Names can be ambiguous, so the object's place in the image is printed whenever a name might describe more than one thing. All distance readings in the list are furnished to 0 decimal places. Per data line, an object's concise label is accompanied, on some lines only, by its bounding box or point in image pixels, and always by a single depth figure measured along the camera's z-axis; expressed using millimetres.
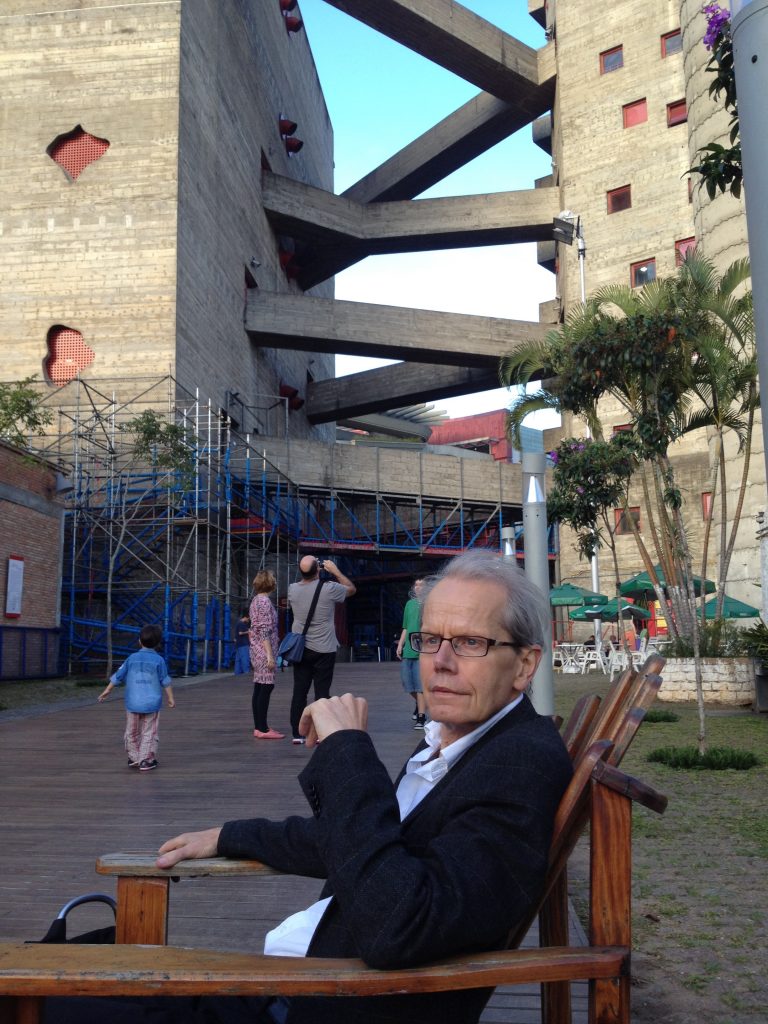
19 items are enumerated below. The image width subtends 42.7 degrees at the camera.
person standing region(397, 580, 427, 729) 9891
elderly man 1591
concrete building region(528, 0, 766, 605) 32406
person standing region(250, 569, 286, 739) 9789
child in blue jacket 8117
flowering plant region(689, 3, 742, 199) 4848
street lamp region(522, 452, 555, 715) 6543
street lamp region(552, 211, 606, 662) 31170
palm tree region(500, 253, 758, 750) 11914
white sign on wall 19156
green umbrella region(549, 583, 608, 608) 23000
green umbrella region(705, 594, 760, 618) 17719
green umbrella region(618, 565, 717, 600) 20891
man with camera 9086
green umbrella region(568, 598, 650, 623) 22141
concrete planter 13258
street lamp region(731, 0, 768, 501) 2529
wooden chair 1452
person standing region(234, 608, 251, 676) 21880
